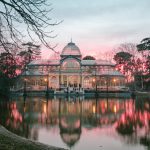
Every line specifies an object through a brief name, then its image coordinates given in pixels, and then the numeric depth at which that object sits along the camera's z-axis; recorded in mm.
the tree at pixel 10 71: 31421
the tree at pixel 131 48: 45989
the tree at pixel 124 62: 45532
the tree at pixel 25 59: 43988
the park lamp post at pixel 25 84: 32115
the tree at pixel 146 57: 38569
